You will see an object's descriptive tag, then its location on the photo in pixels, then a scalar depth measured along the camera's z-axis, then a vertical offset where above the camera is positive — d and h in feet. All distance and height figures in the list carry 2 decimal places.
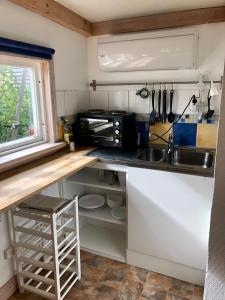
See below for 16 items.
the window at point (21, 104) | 5.97 -0.13
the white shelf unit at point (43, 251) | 5.11 -3.48
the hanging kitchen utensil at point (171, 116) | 7.43 -0.54
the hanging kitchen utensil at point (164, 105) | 7.36 -0.22
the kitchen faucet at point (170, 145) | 7.32 -1.40
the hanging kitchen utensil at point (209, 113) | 6.93 -0.43
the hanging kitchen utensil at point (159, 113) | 7.44 -0.45
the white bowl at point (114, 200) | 7.48 -3.08
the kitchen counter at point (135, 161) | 5.45 -1.54
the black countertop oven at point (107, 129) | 7.00 -0.89
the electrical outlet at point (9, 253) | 5.51 -3.41
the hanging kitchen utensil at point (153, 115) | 7.59 -0.51
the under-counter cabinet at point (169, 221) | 5.58 -2.94
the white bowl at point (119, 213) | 6.98 -3.30
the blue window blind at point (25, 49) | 5.17 +1.16
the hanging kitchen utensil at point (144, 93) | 7.59 +0.16
